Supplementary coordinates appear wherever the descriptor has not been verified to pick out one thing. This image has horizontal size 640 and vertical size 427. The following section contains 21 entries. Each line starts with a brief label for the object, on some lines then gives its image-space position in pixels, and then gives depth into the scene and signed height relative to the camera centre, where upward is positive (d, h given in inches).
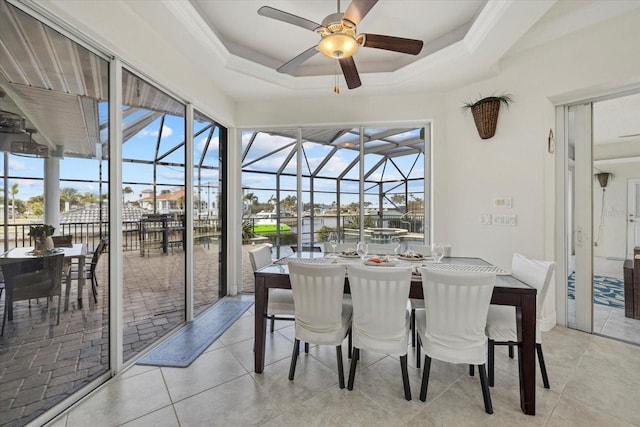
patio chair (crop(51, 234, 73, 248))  72.0 -7.2
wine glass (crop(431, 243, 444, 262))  99.0 -14.3
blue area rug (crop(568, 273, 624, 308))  135.6 -41.0
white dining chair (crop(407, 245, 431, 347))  98.8 -32.5
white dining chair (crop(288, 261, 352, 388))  78.5 -26.3
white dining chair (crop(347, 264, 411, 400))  73.0 -26.0
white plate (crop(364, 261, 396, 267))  91.8 -17.0
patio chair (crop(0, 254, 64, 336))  63.2 -15.6
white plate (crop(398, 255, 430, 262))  101.0 -16.8
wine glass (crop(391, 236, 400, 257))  166.6 -16.7
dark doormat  95.4 -49.0
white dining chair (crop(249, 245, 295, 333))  97.7 -30.4
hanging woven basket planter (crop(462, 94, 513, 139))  124.7 +44.4
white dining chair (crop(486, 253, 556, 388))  79.0 -30.6
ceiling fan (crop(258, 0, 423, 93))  75.5 +50.9
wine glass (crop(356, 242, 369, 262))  108.3 -14.6
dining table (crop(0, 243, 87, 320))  64.9 -10.6
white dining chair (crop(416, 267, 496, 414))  68.2 -26.4
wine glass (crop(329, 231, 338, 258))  115.0 -12.4
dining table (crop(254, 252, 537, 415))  71.9 -23.0
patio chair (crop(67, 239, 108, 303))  81.1 -15.8
